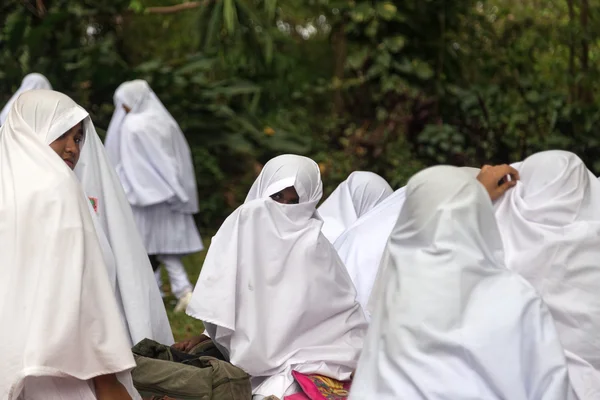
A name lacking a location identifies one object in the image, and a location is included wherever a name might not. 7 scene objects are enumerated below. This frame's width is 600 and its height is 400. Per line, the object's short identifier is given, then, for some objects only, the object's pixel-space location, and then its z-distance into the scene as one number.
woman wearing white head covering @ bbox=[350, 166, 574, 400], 3.37
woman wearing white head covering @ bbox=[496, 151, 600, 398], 4.64
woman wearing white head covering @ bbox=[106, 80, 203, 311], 8.42
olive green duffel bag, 4.12
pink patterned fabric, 4.51
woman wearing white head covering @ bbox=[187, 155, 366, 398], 4.67
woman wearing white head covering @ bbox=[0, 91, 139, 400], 3.10
